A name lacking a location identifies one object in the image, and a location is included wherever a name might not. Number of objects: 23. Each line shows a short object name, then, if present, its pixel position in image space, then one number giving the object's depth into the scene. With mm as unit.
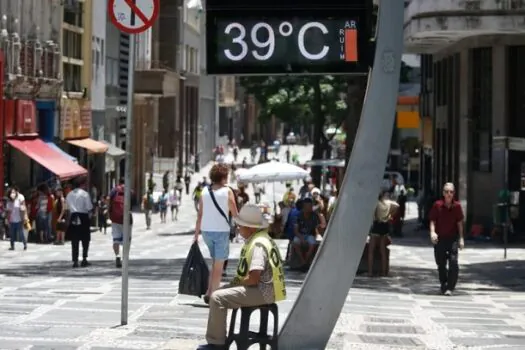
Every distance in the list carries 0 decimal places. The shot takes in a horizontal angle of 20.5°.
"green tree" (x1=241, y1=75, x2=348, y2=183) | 59281
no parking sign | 13727
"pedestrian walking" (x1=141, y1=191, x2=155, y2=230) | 50906
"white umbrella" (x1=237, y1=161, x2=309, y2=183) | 43344
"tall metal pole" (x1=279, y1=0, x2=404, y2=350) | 12109
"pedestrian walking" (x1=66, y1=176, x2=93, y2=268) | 24828
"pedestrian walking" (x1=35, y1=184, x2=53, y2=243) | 38531
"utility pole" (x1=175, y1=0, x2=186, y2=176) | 80750
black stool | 11336
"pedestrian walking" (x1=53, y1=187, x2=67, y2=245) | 38219
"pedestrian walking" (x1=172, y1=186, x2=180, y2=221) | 57594
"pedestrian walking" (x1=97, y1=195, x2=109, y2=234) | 47509
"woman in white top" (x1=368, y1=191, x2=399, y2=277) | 24672
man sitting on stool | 11211
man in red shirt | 20641
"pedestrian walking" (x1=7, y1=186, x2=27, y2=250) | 34250
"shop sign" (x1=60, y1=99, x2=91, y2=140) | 48759
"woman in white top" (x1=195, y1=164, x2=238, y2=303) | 16250
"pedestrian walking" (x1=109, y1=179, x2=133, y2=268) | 24172
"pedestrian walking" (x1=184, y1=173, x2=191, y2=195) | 73750
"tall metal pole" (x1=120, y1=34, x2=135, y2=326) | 13922
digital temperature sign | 11570
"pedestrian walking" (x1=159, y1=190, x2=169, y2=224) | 56247
